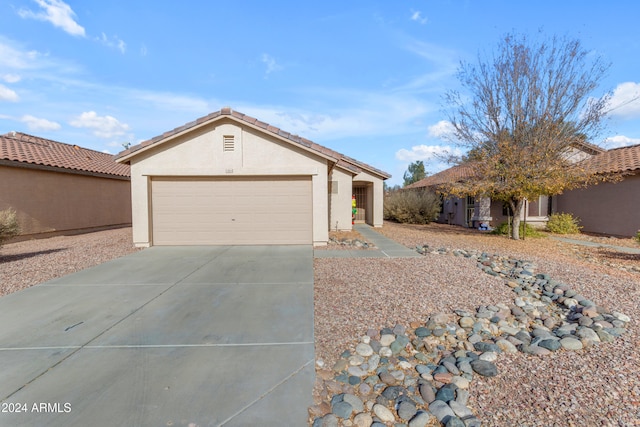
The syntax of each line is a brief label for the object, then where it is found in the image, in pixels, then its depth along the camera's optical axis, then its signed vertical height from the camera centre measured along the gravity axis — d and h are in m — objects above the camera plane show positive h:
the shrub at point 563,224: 14.54 -0.91
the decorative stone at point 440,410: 2.73 -1.76
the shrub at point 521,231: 13.11 -1.12
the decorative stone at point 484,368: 3.32 -1.70
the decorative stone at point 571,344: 3.79 -1.64
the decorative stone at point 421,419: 2.68 -1.79
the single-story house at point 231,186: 10.71 +0.67
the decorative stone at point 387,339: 3.95 -1.66
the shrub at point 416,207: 20.48 -0.12
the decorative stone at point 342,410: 2.76 -1.77
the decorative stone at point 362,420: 2.69 -1.79
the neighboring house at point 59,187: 12.95 +0.90
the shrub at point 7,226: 9.43 -0.57
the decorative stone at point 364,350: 3.72 -1.68
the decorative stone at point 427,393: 2.99 -1.77
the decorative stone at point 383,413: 2.76 -1.79
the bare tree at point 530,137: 11.30 +2.43
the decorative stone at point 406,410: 2.79 -1.79
